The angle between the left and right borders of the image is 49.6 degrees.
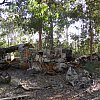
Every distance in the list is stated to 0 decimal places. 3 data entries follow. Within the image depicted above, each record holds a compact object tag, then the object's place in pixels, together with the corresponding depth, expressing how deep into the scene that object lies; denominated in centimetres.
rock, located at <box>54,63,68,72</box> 745
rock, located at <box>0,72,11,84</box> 631
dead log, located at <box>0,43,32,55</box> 857
